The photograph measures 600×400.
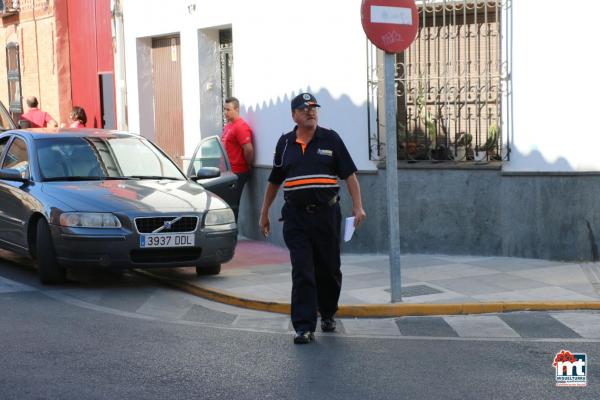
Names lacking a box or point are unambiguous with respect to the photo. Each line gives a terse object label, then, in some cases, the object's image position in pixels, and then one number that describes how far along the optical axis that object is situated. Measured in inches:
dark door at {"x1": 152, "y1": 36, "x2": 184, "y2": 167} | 667.8
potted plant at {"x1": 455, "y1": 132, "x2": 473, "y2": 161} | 457.4
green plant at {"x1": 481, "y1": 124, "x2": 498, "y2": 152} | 446.9
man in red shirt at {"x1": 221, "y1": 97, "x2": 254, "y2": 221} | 532.4
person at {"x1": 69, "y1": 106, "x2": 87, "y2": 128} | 656.7
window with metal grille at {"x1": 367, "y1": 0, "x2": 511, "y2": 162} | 442.9
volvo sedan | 379.2
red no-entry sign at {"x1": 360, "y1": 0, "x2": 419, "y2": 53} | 338.0
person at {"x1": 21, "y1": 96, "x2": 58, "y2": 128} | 719.1
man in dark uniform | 294.0
